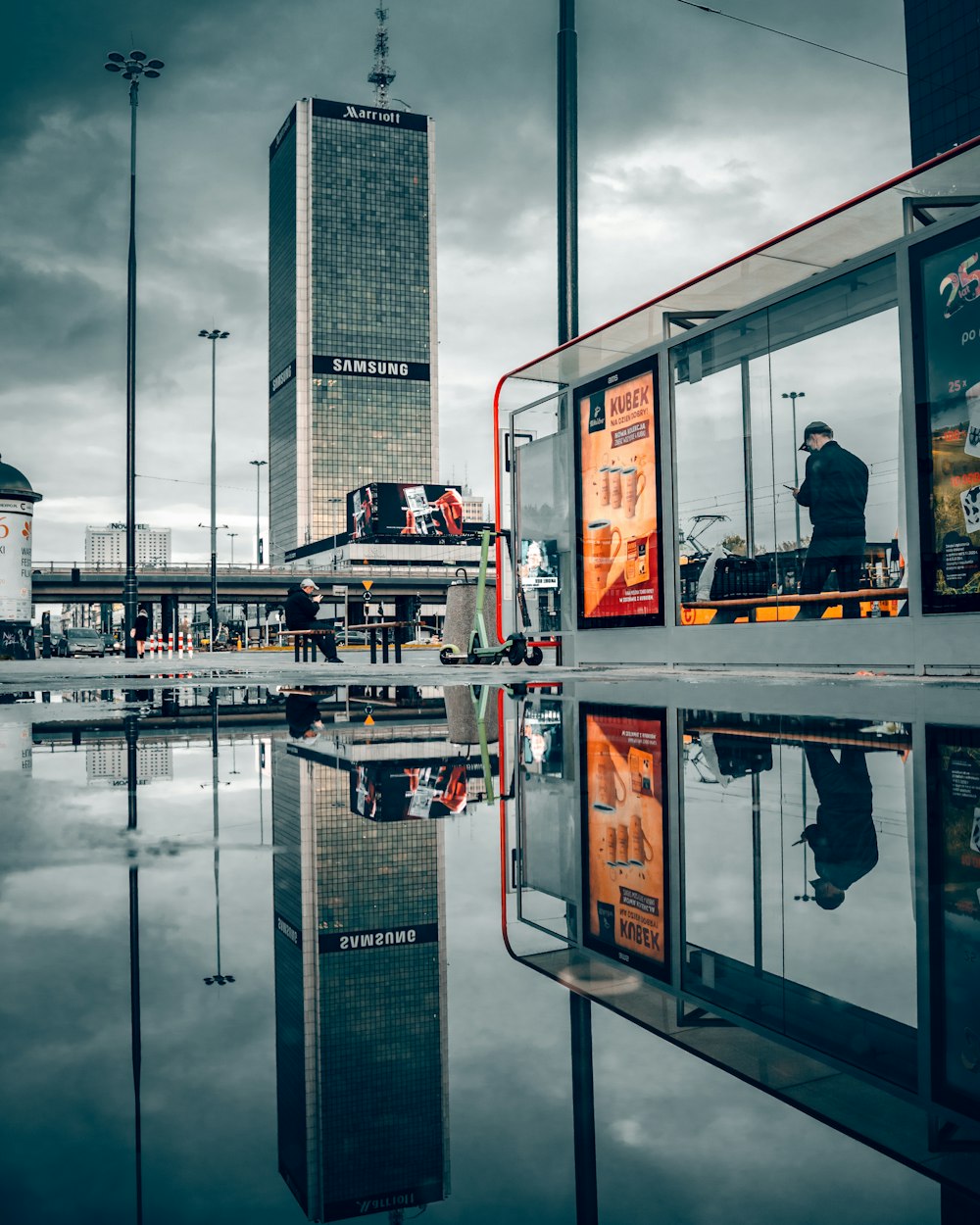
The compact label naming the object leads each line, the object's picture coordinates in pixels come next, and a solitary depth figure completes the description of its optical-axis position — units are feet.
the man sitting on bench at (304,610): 65.67
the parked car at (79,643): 142.31
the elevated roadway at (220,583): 258.78
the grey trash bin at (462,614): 63.77
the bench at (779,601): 39.88
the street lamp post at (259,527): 354.13
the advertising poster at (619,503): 51.42
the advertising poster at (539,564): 58.29
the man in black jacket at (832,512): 41.37
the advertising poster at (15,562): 105.91
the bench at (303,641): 63.00
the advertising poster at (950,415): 35.83
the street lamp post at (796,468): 43.93
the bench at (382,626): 65.41
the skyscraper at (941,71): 289.53
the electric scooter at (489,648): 56.90
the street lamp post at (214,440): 185.19
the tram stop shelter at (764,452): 36.91
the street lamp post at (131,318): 99.04
